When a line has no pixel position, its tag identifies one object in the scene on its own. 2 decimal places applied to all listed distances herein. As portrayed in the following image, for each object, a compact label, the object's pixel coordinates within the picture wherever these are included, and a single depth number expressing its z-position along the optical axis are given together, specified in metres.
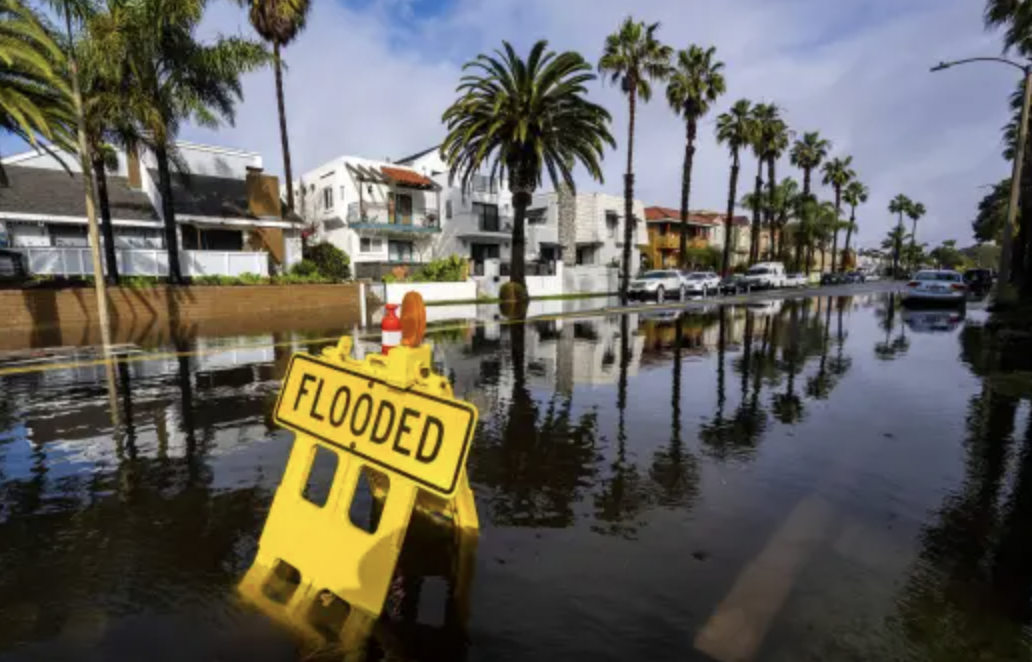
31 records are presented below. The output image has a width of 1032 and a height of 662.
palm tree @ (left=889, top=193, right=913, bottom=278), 99.88
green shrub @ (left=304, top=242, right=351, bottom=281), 27.59
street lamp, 17.33
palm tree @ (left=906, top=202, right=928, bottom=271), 100.54
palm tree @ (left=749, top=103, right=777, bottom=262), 45.15
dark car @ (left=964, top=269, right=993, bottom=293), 40.25
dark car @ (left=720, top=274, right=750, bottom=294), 39.09
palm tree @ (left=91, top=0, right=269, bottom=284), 16.19
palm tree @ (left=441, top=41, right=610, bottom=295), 24.56
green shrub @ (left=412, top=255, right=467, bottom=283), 28.95
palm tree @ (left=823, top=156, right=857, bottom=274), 67.62
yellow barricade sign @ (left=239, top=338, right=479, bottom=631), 2.60
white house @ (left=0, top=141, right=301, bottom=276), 19.80
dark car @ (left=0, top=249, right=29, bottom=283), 16.64
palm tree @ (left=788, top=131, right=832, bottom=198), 59.59
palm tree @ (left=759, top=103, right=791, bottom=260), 47.88
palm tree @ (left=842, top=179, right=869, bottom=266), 72.25
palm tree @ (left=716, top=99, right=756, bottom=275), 43.62
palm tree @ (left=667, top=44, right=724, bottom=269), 36.66
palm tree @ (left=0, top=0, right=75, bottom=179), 12.08
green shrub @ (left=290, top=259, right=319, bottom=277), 24.07
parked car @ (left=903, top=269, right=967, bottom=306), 23.85
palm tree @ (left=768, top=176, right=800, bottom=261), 60.50
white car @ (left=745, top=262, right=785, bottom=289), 41.97
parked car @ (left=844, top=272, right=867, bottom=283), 64.16
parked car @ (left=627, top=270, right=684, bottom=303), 29.12
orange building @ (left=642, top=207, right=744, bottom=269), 58.44
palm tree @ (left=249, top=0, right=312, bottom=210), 24.16
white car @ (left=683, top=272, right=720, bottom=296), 33.34
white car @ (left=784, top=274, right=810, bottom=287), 46.75
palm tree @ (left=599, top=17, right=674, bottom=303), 31.53
